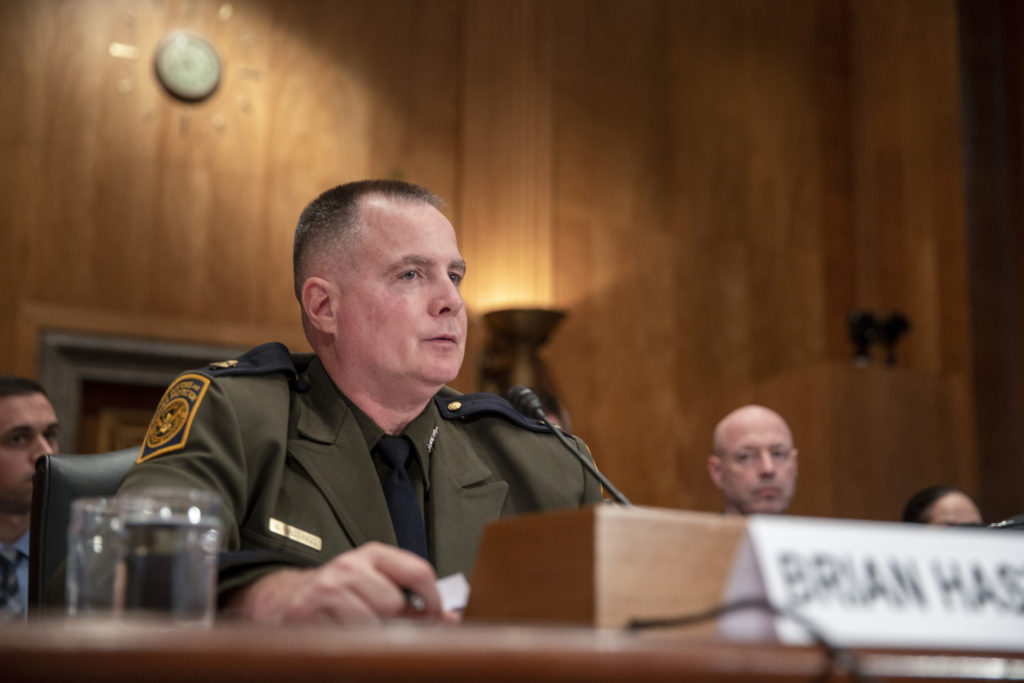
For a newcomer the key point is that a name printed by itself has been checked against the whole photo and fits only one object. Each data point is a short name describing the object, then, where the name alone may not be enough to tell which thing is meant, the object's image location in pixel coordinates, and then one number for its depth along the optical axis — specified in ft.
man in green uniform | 5.26
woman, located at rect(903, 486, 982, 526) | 12.52
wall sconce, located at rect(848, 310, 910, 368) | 19.16
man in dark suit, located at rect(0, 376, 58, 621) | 10.34
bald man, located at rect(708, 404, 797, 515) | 13.33
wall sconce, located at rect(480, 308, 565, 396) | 18.30
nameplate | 2.72
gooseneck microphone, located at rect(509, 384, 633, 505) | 5.01
